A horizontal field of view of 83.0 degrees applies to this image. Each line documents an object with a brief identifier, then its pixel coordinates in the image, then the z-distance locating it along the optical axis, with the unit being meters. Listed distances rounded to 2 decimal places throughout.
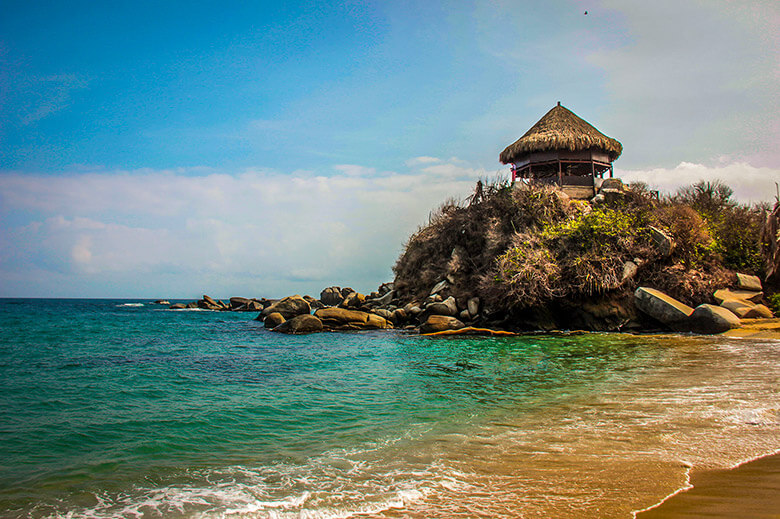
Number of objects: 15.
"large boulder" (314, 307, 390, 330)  22.42
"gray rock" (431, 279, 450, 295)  23.06
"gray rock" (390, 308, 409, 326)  23.52
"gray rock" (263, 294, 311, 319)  28.62
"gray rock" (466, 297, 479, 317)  20.94
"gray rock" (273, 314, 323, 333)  21.92
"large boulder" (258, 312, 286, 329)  25.53
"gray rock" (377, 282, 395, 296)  31.90
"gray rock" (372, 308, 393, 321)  23.86
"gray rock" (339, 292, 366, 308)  30.25
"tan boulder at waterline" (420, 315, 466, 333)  19.48
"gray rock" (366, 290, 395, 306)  27.80
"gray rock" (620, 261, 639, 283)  18.39
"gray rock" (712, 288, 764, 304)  17.86
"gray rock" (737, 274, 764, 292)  18.61
